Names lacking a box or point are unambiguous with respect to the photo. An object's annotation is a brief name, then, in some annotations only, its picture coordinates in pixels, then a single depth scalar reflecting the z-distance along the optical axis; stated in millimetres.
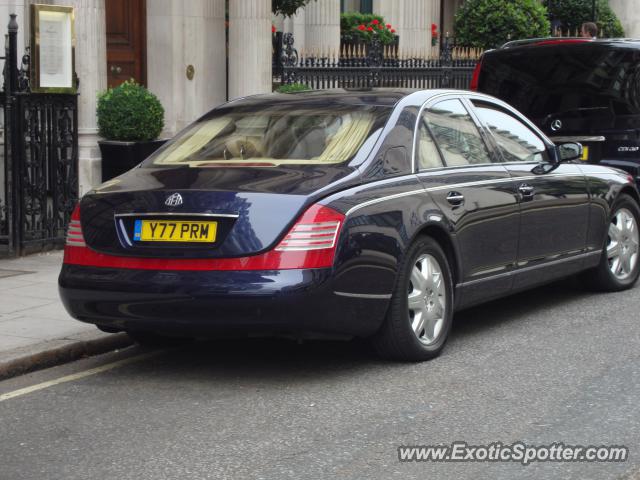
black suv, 11461
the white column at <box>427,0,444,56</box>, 27766
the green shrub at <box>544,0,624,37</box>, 28219
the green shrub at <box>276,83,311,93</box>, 14902
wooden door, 16141
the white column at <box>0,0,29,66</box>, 13297
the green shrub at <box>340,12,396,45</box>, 23766
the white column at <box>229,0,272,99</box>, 16422
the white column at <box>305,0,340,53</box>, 23266
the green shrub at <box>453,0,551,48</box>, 22547
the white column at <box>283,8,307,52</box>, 23688
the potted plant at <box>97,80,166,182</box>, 12945
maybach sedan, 6391
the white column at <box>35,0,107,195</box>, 13094
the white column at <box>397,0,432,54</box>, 26078
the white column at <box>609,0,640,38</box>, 31094
